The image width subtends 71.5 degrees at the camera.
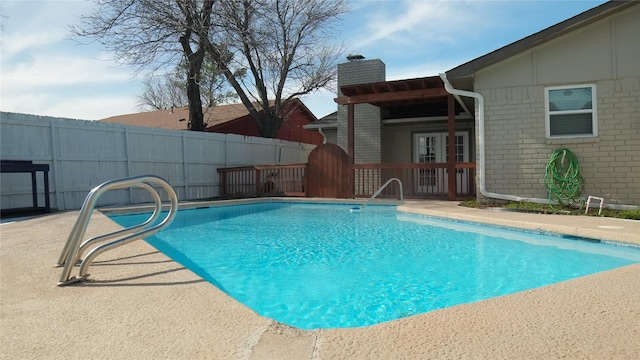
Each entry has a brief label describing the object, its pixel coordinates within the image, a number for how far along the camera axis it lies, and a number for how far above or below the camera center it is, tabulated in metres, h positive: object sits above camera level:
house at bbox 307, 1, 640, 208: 8.98 +1.28
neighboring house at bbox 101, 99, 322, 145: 25.89 +3.31
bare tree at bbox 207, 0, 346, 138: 19.44 +5.88
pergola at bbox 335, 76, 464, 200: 12.02 +2.08
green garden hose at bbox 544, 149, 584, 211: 9.09 -0.32
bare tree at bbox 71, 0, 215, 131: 17.11 +5.68
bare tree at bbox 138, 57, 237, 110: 21.55 +4.77
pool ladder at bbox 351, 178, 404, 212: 11.34 -0.94
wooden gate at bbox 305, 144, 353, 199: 13.73 -0.12
